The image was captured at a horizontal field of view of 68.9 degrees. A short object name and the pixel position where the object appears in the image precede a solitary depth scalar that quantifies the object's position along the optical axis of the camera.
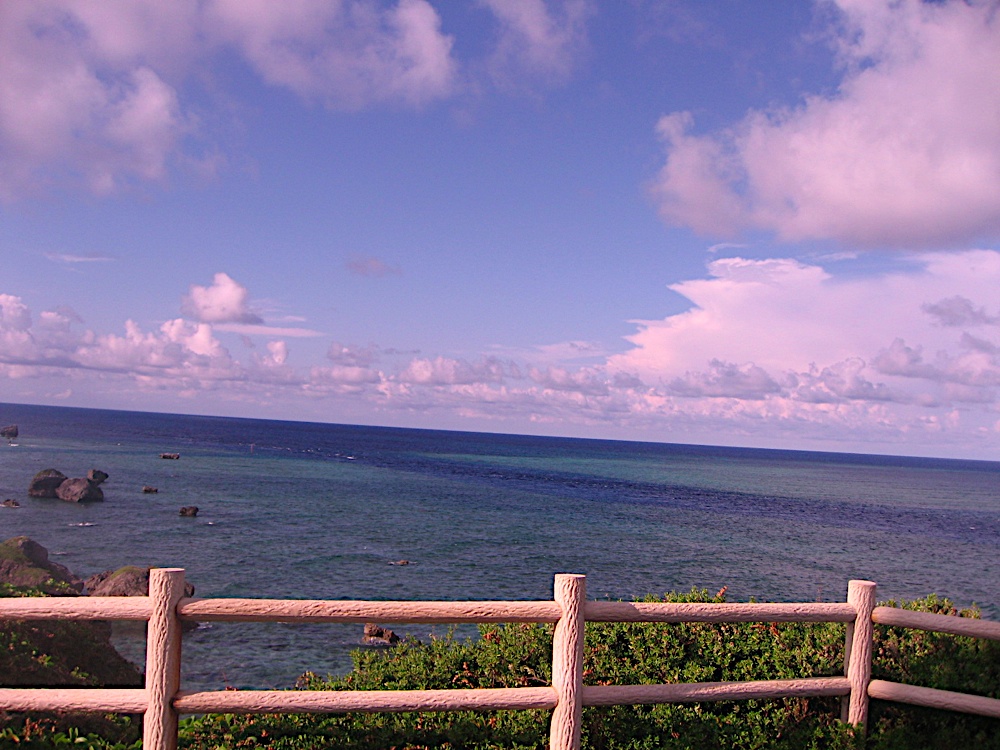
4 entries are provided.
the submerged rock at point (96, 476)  63.79
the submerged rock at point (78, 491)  54.88
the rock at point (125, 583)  23.78
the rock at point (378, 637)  23.17
